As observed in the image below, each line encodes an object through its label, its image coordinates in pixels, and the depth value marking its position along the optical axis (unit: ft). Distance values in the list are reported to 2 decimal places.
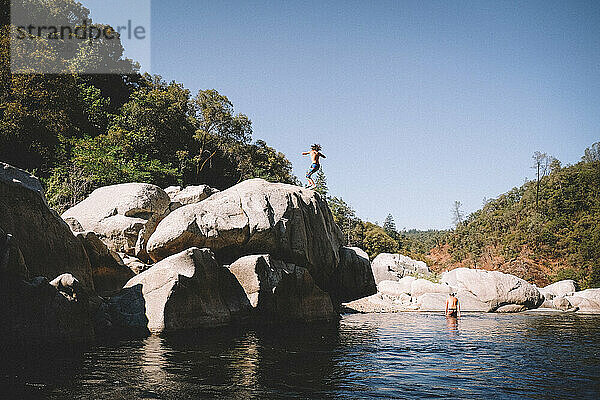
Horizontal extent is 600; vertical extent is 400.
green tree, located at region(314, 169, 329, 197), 191.26
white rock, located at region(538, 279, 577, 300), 113.25
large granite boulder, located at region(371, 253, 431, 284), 141.38
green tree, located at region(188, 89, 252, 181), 128.67
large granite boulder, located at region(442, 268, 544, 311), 90.27
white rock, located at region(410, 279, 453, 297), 97.21
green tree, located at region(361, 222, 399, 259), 215.51
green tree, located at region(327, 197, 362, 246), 195.33
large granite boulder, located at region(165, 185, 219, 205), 79.97
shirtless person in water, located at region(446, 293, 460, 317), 68.69
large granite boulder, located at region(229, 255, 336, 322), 55.83
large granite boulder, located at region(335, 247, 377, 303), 91.20
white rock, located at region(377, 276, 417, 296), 107.76
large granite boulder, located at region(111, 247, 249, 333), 43.47
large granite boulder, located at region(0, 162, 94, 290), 40.81
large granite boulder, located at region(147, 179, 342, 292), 59.06
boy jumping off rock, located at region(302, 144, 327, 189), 74.39
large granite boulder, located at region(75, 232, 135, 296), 52.80
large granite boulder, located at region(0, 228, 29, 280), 32.27
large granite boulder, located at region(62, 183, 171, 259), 63.10
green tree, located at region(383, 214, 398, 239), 301.57
